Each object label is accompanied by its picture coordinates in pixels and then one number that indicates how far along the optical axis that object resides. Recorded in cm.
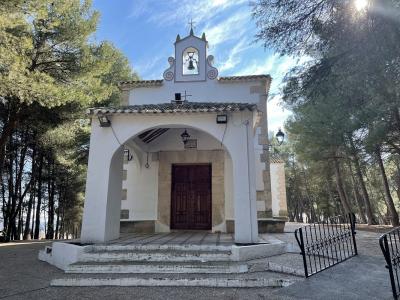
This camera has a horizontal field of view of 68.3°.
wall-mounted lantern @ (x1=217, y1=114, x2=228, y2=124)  681
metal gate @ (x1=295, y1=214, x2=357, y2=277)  499
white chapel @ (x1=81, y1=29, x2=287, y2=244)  660
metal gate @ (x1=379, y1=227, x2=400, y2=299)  359
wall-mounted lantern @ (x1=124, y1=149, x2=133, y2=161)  987
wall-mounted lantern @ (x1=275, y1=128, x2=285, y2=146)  987
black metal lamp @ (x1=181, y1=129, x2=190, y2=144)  912
